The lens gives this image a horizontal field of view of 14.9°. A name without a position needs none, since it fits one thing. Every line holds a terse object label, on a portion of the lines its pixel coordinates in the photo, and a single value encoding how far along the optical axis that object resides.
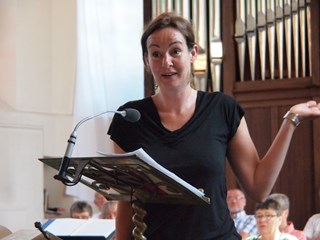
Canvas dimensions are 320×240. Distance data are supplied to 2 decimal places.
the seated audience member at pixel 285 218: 8.54
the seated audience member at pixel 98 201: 11.68
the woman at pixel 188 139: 3.38
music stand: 2.83
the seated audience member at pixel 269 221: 8.10
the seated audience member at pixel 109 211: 9.78
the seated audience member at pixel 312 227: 9.04
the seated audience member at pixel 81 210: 10.21
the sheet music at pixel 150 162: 2.76
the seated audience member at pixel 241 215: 9.55
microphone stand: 3.02
